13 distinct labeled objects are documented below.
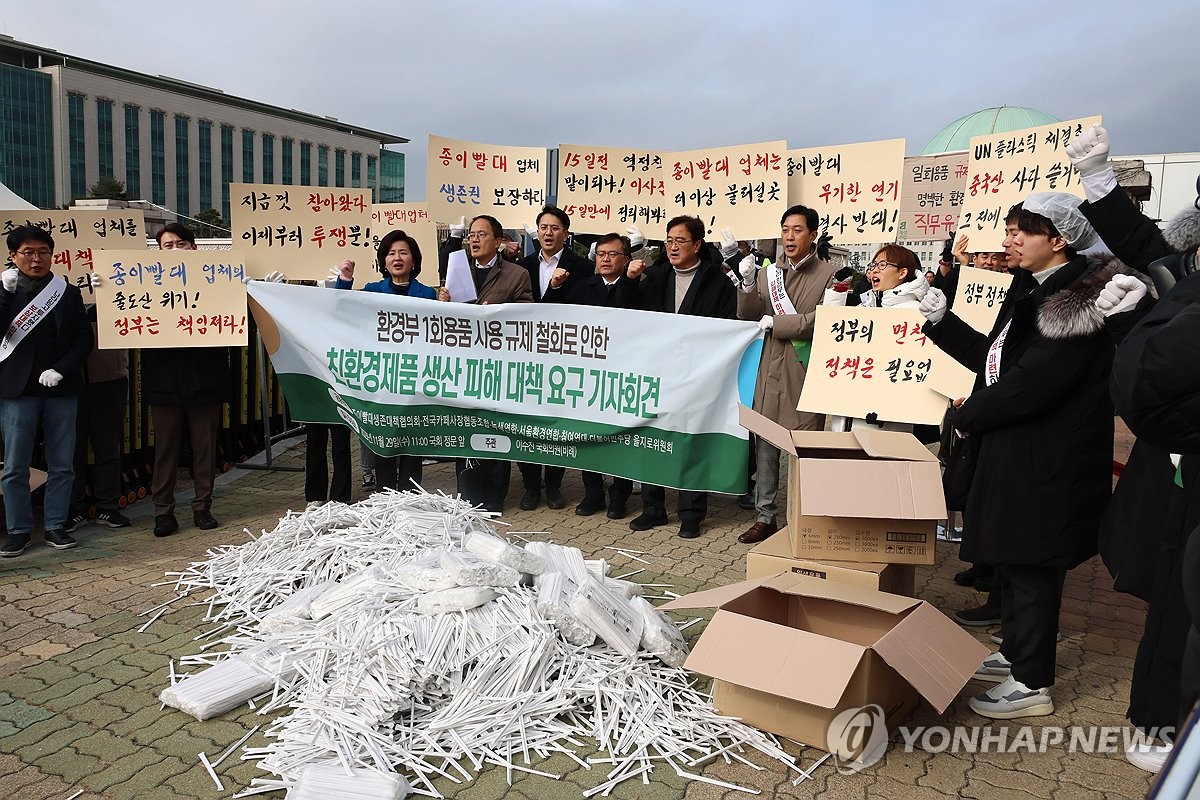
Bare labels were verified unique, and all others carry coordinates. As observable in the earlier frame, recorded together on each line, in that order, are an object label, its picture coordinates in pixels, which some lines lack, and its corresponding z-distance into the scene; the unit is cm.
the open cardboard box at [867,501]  387
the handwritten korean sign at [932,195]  823
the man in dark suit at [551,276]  681
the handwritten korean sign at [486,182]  754
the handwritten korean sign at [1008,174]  535
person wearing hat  338
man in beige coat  589
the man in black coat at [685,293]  627
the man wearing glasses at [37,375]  562
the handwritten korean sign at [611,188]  739
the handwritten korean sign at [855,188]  620
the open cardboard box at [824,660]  306
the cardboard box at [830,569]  400
